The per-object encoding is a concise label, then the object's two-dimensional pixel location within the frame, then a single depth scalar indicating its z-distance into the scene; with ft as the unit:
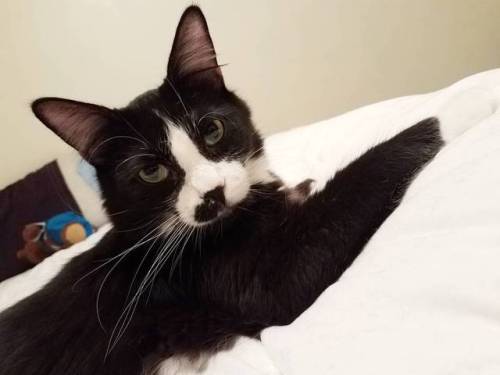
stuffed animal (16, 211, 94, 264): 1.75
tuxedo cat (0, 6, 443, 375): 0.76
